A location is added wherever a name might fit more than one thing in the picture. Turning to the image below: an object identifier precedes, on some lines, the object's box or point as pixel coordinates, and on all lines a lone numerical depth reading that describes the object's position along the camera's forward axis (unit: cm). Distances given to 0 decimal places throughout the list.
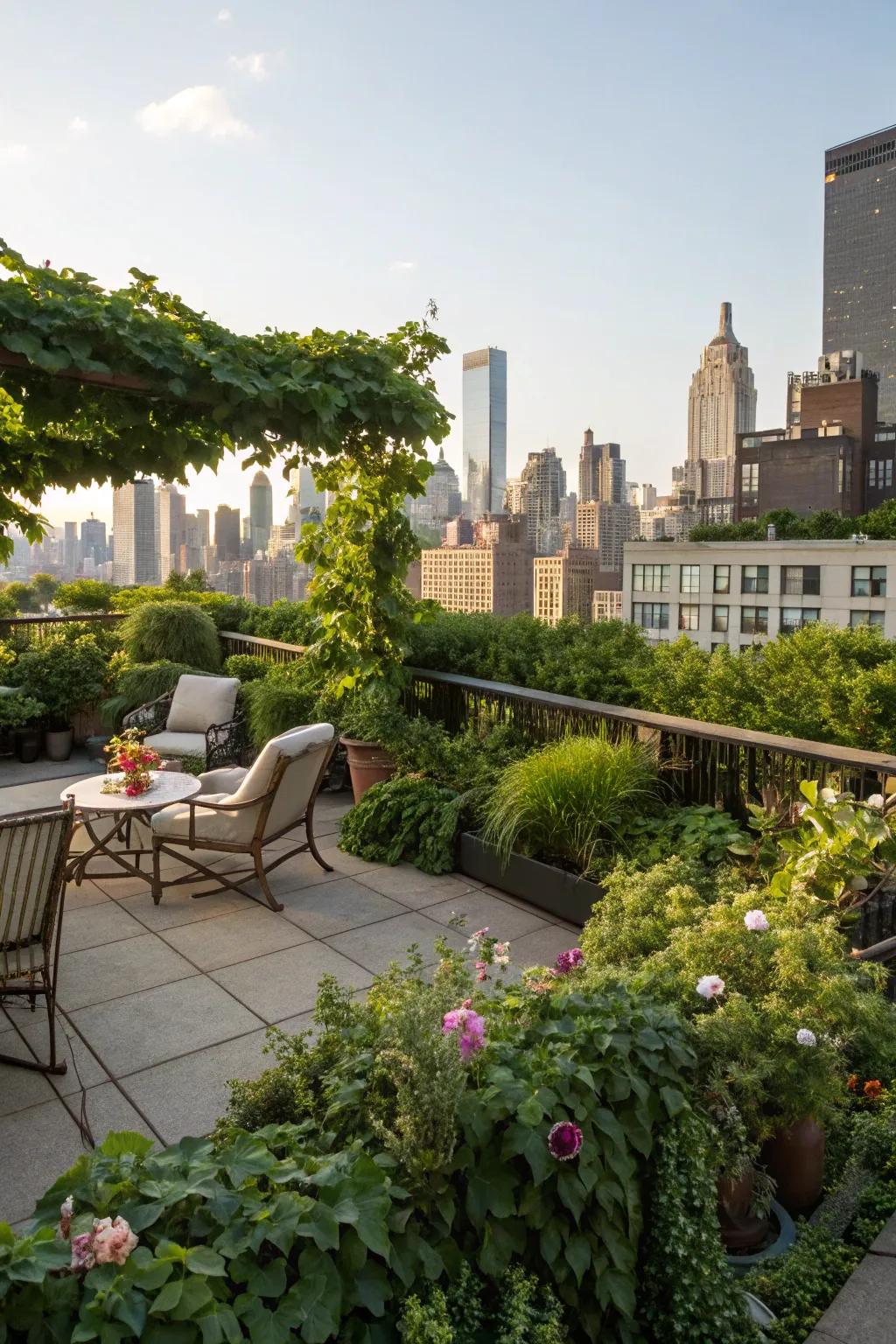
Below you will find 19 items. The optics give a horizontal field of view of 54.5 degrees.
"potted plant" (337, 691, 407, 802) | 595
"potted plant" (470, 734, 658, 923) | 436
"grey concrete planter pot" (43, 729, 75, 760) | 823
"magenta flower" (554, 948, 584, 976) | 271
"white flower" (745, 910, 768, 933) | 257
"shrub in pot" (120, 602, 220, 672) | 879
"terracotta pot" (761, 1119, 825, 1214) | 222
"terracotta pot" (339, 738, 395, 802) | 602
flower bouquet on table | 485
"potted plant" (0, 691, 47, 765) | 784
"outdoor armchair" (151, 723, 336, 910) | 452
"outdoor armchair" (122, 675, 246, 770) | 686
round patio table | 470
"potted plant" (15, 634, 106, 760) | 821
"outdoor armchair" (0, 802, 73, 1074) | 296
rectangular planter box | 431
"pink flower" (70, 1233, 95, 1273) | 133
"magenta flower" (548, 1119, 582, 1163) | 168
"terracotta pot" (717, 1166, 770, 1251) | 211
